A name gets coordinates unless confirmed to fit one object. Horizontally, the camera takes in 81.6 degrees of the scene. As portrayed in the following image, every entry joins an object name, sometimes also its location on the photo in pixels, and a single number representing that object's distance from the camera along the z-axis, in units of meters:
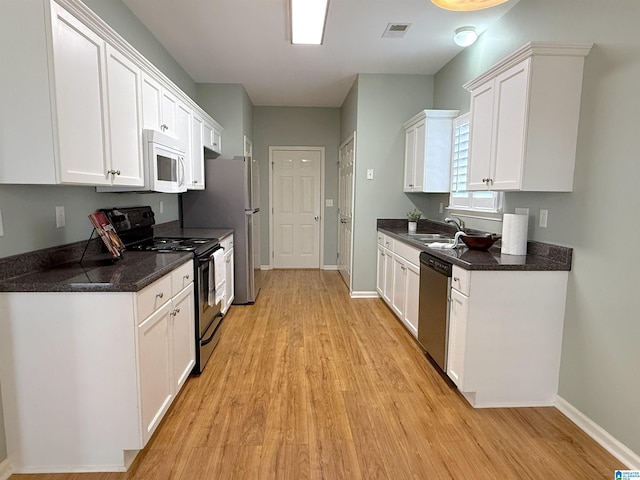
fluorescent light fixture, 2.79
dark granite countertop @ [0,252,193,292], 1.63
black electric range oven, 2.63
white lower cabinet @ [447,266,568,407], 2.28
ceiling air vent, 3.18
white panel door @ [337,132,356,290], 4.99
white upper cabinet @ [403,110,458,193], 3.86
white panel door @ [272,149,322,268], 6.45
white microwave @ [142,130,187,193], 2.47
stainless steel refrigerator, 4.15
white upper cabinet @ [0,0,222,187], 1.52
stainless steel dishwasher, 2.57
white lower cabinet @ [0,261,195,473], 1.65
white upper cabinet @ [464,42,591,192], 2.16
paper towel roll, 2.52
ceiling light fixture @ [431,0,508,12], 1.95
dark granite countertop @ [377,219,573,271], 2.25
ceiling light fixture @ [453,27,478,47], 3.19
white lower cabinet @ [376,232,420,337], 3.26
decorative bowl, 2.70
